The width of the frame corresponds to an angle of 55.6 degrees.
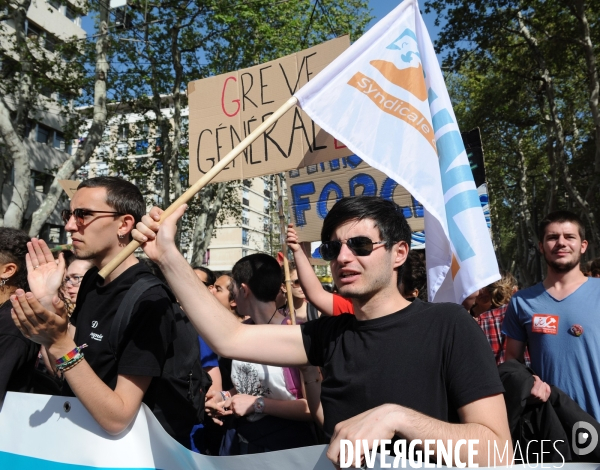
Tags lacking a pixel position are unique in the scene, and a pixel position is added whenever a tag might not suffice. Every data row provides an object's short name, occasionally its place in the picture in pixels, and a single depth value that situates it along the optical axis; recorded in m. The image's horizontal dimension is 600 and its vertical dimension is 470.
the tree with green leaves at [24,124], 9.55
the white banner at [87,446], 1.88
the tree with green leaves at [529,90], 13.81
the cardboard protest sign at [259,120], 3.57
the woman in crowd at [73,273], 4.37
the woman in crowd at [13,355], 2.19
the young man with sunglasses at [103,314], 1.83
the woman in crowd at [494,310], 4.46
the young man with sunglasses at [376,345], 1.60
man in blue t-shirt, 2.99
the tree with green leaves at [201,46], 15.05
